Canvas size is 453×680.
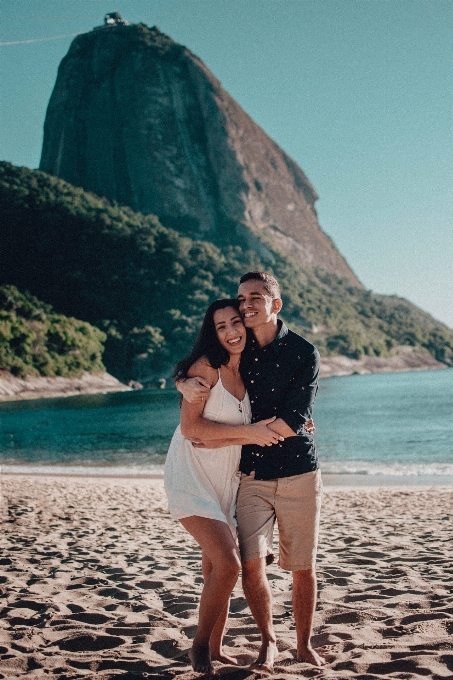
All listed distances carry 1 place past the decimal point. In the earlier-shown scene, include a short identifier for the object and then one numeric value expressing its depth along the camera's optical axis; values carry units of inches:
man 129.7
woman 124.5
